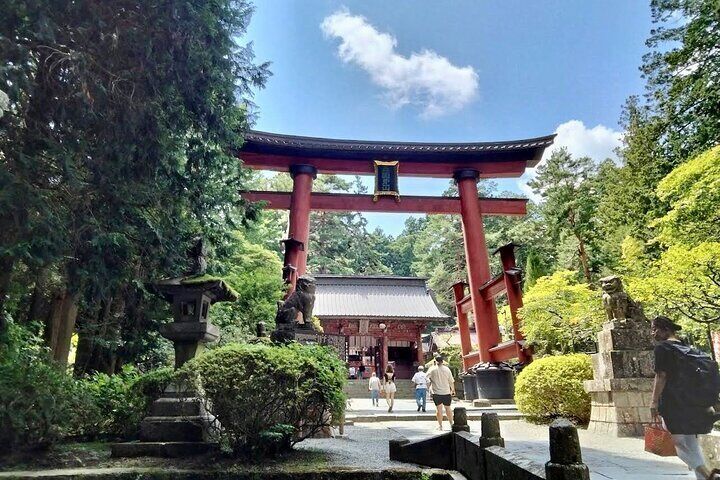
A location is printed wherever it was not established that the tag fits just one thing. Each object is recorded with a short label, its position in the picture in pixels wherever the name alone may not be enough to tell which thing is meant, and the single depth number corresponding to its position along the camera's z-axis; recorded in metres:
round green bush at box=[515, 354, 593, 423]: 9.30
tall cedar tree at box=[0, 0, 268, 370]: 6.37
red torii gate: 16.73
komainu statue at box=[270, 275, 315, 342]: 8.05
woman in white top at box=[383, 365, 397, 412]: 14.87
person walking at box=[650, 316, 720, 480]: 3.57
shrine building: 25.94
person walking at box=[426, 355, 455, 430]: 9.51
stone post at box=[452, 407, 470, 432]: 5.42
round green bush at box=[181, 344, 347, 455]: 5.21
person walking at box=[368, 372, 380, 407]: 17.43
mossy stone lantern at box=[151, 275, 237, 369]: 6.96
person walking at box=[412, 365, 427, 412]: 14.23
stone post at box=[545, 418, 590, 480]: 2.46
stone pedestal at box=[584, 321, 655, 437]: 7.65
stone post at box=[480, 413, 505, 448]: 4.04
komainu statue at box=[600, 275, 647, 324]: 8.29
